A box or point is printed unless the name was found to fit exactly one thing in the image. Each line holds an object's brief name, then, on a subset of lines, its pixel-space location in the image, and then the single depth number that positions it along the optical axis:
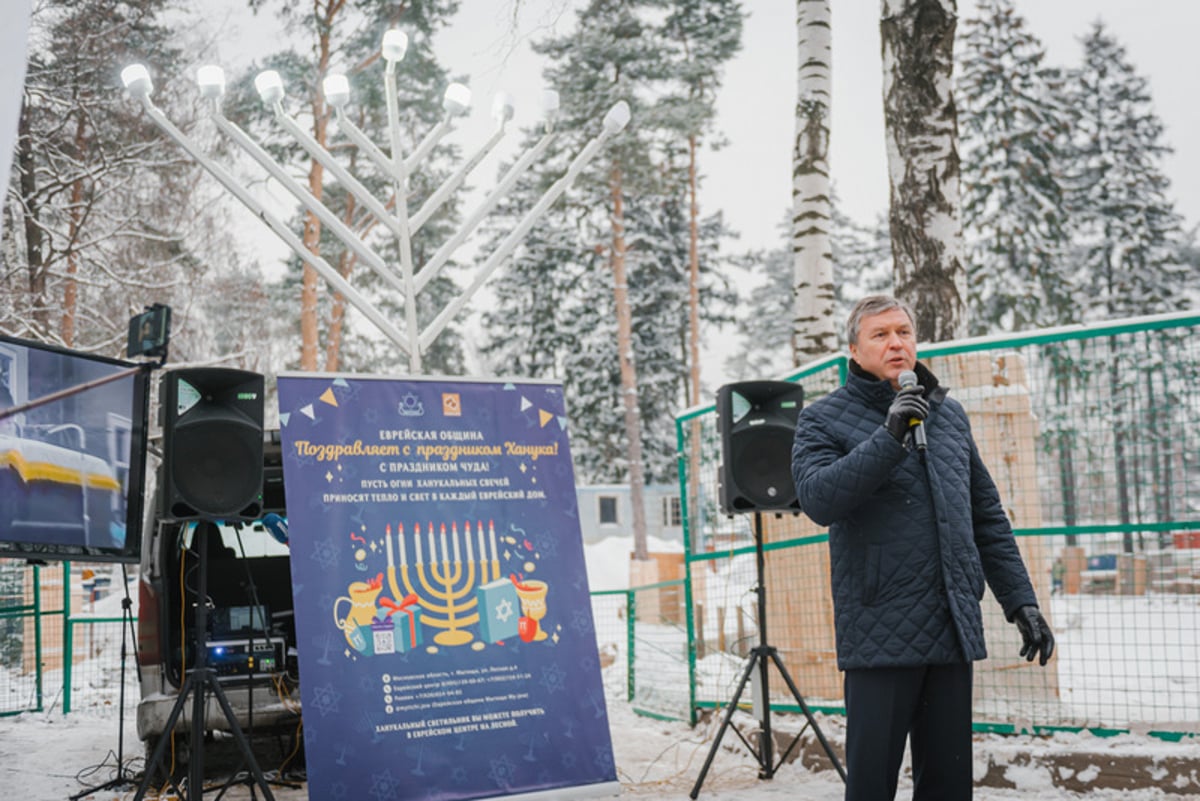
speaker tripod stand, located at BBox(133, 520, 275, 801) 3.46
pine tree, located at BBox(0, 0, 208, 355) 11.13
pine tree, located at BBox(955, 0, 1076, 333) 21.88
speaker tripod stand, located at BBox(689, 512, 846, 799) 4.14
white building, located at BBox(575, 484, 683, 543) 27.12
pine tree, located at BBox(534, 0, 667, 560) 19.28
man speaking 2.40
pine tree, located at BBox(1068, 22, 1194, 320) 23.56
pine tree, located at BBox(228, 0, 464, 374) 15.17
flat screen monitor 3.83
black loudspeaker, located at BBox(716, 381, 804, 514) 4.33
